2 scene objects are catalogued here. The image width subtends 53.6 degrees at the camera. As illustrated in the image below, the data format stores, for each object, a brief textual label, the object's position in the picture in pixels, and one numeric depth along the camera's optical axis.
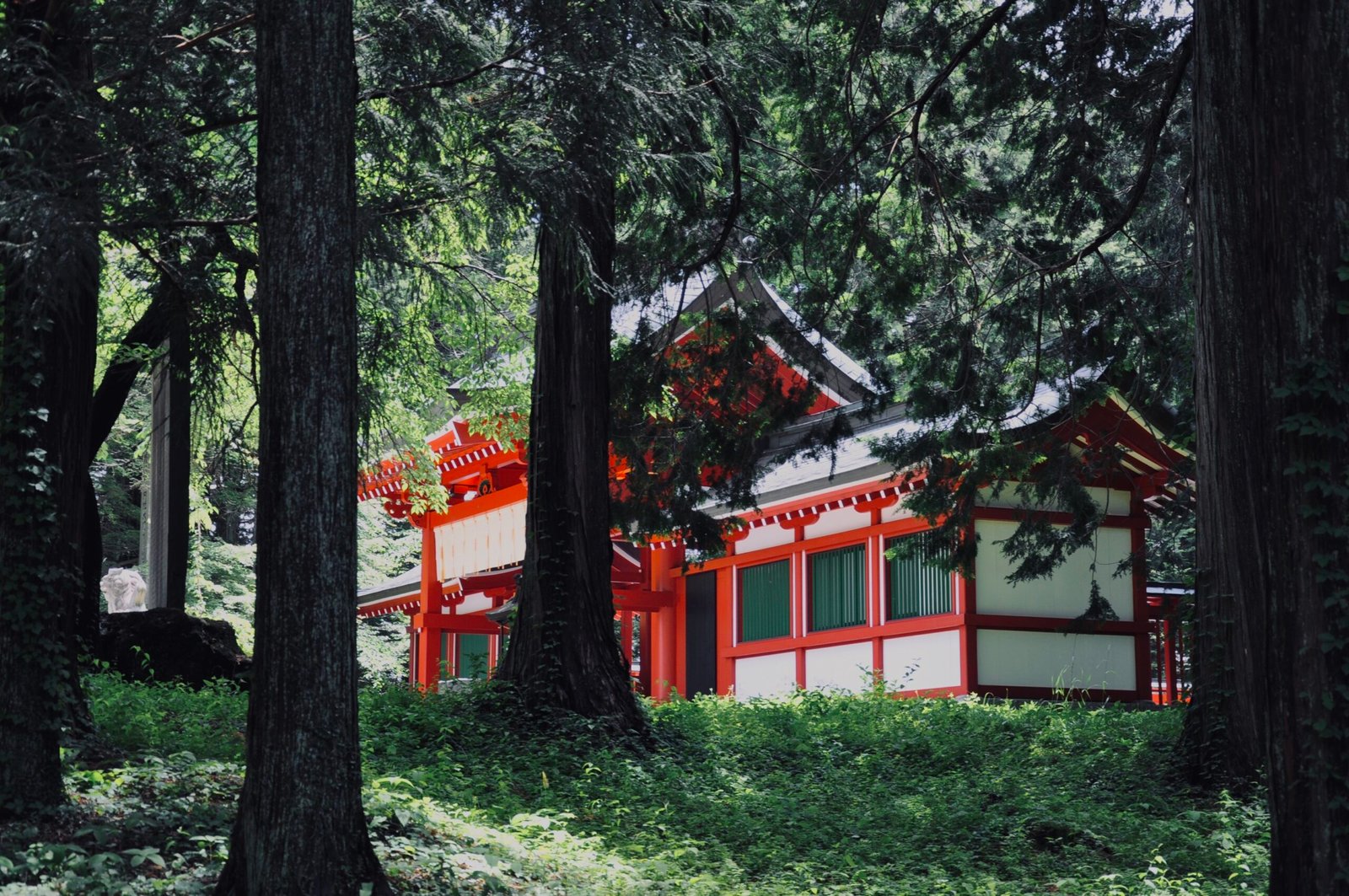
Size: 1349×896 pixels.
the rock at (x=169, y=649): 11.57
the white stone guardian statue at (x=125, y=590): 19.09
